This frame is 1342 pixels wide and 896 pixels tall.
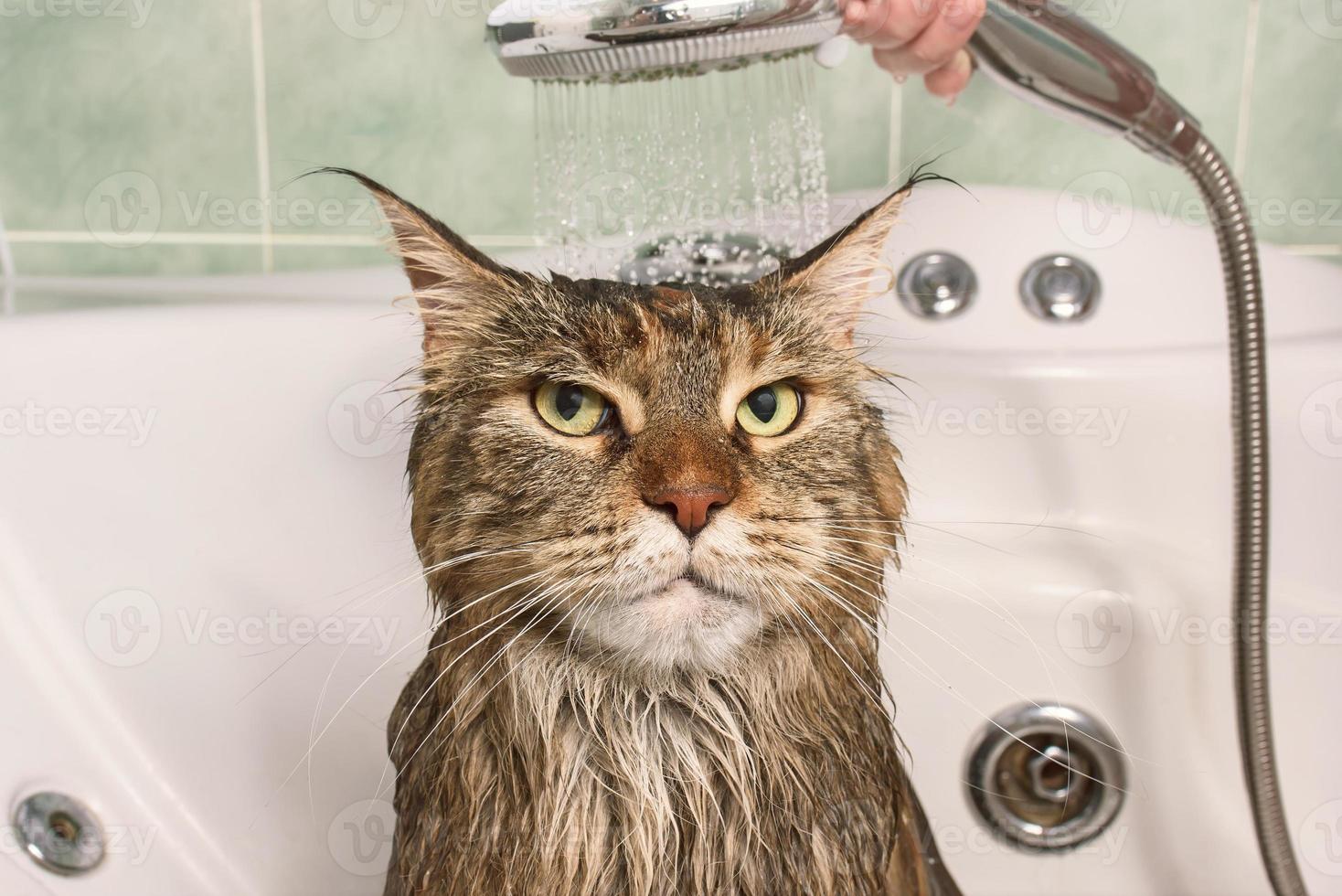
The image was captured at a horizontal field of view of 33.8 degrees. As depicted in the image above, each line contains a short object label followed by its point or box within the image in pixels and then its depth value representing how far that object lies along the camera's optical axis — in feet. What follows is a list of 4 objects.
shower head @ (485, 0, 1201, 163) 2.28
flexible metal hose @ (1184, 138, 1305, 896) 2.66
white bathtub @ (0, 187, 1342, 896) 2.78
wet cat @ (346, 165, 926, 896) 2.26
